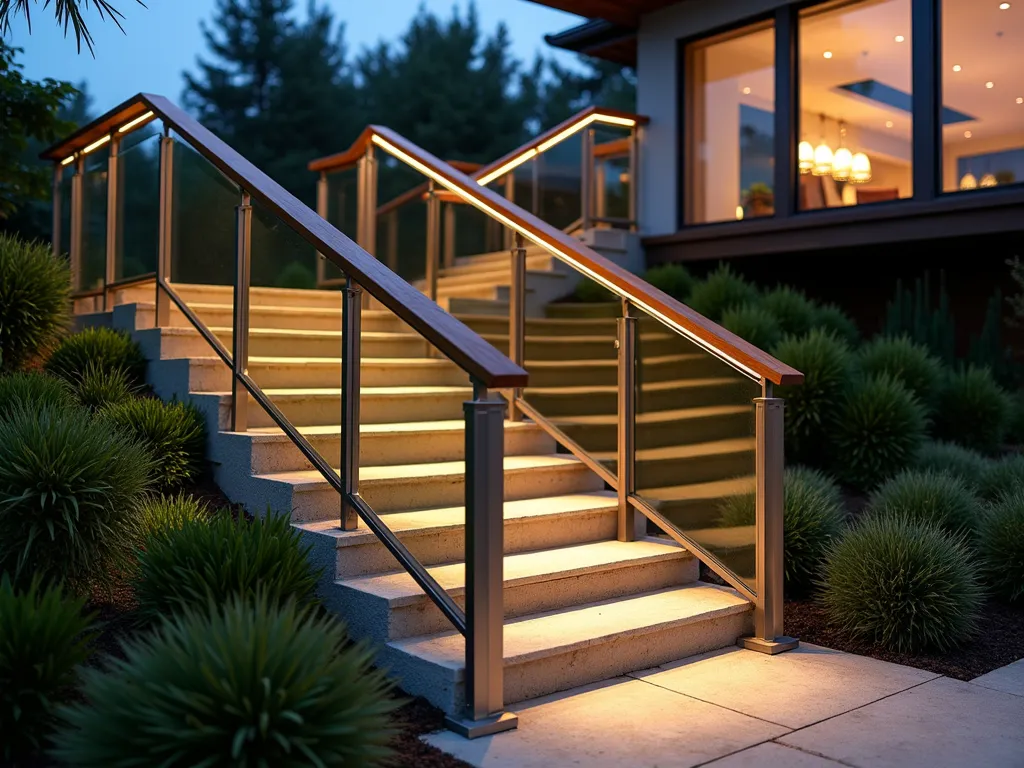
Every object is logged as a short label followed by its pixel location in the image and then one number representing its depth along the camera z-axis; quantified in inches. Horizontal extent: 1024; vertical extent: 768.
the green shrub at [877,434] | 259.3
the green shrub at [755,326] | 286.4
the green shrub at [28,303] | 212.8
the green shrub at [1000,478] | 243.4
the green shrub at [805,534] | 202.8
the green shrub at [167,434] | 184.4
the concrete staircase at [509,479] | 152.3
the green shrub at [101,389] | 201.0
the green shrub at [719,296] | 319.3
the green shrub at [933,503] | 216.4
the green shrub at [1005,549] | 203.0
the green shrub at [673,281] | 354.3
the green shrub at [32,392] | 178.4
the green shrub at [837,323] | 329.1
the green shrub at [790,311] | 313.7
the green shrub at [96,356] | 213.9
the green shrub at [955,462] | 255.4
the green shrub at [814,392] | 263.0
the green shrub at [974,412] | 304.2
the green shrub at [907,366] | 297.1
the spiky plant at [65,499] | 144.7
